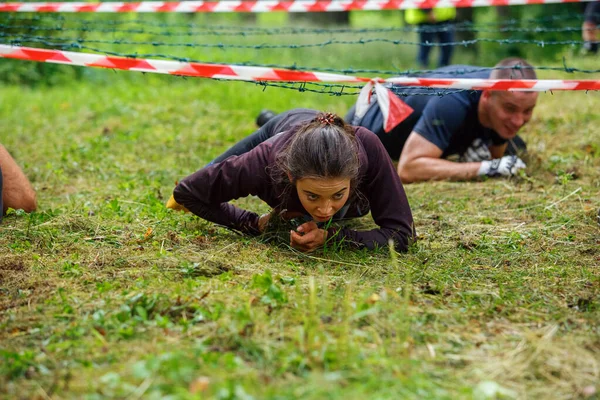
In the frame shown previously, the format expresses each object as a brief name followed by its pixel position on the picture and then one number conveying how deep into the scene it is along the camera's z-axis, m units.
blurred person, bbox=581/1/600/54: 10.14
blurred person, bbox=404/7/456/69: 10.94
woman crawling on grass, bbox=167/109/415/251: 3.60
